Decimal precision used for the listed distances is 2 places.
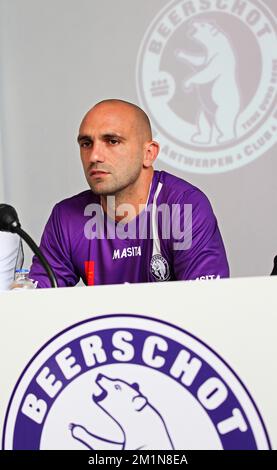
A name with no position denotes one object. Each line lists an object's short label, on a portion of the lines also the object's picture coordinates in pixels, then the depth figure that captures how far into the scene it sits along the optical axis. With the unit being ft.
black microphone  10.27
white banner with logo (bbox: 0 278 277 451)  8.71
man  11.60
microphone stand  10.02
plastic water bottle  10.90
